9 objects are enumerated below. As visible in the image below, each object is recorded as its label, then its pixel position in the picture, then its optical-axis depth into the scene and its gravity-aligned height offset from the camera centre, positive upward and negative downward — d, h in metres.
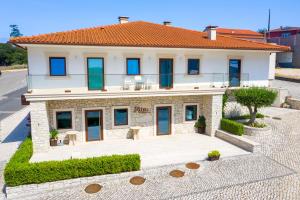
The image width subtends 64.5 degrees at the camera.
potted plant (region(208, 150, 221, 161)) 14.59 -4.90
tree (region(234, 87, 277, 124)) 18.00 -1.67
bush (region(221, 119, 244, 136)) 17.83 -3.98
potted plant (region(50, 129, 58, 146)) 16.92 -4.49
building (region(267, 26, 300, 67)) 45.59 +4.57
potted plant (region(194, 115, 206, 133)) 20.33 -4.26
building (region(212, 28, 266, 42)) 56.67 +10.03
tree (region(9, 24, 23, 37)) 172.80 +32.44
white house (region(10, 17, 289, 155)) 15.74 -0.23
